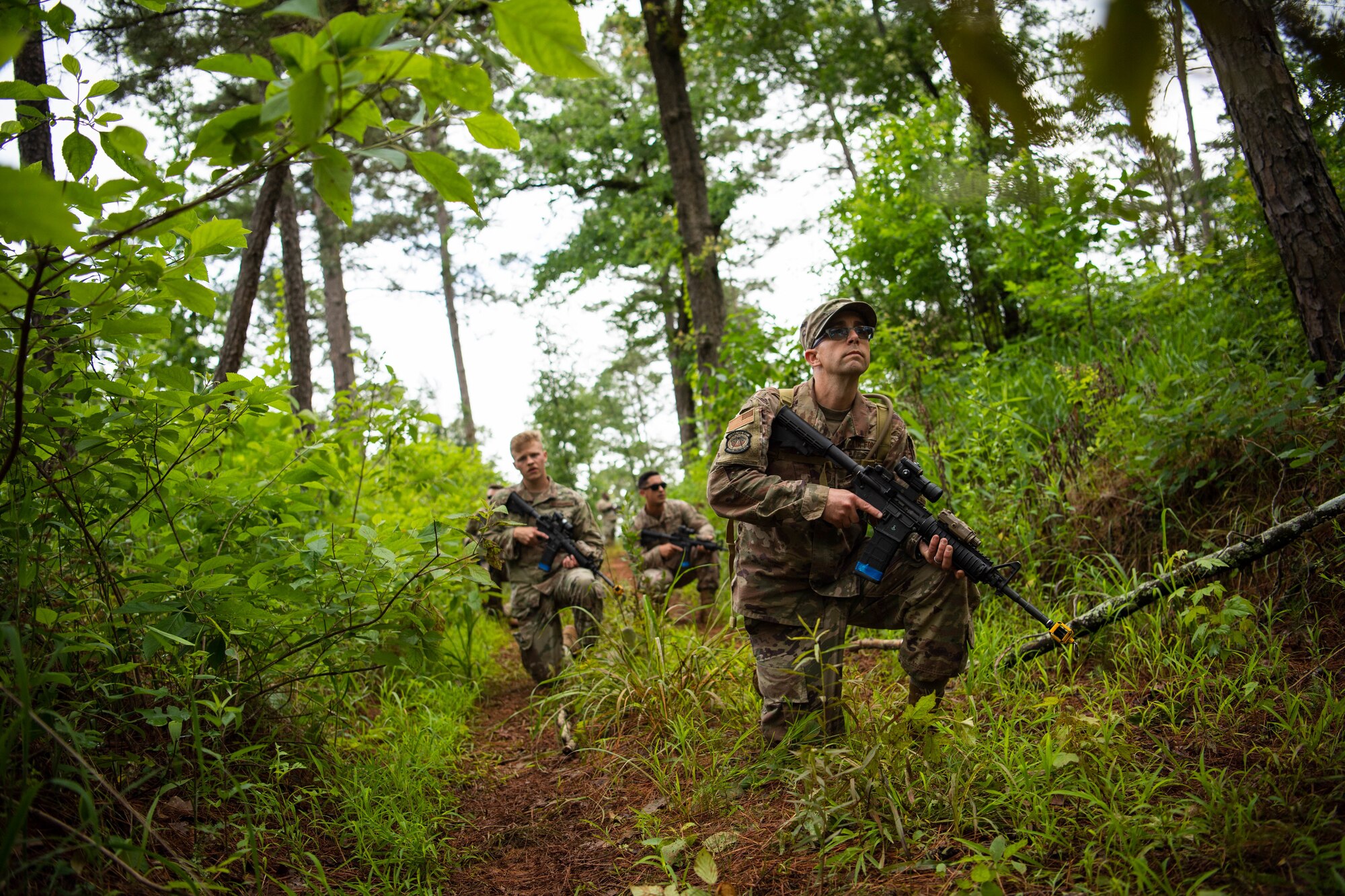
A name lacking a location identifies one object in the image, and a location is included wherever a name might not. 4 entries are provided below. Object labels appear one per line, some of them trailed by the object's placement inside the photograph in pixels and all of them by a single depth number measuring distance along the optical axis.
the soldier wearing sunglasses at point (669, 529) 7.62
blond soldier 5.52
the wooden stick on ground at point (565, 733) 3.93
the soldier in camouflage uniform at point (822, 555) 3.18
